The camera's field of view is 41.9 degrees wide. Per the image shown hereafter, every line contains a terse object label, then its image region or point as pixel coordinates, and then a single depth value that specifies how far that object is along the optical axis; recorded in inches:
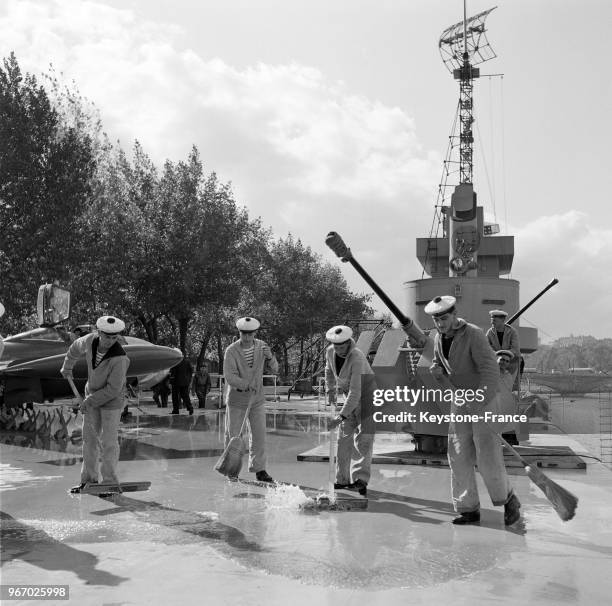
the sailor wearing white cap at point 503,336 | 431.2
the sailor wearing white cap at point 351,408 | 333.1
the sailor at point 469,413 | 277.1
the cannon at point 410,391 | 420.8
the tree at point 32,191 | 1026.7
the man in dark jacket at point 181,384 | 882.1
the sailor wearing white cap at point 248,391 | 374.6
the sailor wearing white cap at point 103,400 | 333.4
